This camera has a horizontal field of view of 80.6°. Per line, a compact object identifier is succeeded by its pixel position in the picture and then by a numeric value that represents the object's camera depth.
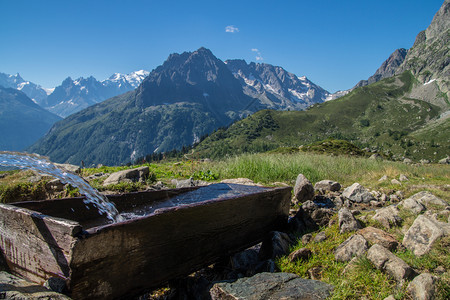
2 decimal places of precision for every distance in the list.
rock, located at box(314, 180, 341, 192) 8.37
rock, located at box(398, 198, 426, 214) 5.11
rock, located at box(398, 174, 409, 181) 10.09
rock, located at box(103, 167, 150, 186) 9.16
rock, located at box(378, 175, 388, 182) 9.98
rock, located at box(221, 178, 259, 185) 8.52
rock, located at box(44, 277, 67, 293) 2.38
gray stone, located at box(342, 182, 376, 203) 7.01
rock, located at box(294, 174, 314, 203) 7.06
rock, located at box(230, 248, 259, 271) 3.86
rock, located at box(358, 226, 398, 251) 3.67
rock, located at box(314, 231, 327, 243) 4.30
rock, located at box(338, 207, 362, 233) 4.48
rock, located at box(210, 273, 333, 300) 2.78
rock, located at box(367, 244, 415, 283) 2.86
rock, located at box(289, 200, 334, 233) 5.07
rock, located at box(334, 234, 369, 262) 3.53
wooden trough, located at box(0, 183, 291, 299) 2.42
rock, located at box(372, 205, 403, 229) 4.63
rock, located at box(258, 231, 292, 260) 4.02
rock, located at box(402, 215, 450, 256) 3.37
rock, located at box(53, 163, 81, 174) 11.12
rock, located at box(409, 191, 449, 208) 5.36
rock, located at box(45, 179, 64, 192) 6.98
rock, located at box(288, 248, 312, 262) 3.75
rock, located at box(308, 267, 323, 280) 3.40
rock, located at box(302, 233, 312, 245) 4.39
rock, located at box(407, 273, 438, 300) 2.50
